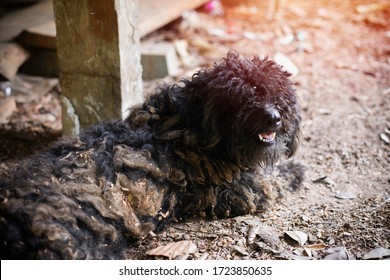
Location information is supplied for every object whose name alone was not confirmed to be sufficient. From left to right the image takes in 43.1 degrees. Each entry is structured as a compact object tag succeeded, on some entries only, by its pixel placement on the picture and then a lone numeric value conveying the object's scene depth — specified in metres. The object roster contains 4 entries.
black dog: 2.79
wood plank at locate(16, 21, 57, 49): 5.85
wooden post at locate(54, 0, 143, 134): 4.23
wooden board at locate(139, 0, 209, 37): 6.37
